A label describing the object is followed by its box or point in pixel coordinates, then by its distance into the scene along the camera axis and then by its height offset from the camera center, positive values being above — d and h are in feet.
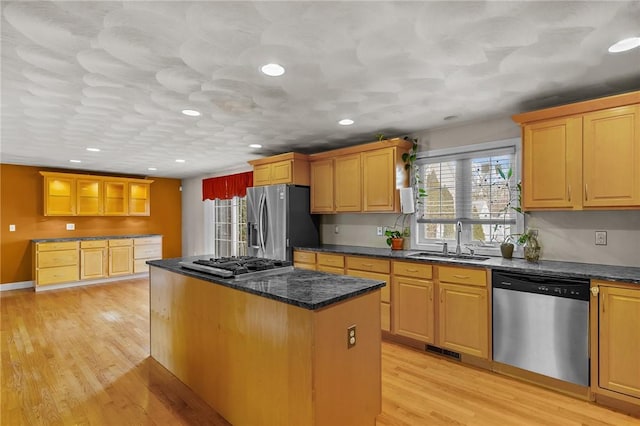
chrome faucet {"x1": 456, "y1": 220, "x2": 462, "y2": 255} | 11.32 -0.84
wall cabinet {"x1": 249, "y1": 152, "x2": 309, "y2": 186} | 14.74 +2.03
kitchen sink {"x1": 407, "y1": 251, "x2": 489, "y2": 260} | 10.70 -1.53
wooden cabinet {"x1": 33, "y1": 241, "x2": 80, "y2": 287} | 19.19 -2.95
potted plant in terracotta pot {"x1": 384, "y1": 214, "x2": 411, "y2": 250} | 13.03 -0.95
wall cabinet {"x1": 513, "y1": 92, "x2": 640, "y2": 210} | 7.88 +1.46
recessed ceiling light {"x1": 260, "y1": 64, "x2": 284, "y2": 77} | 7.29 +3.28
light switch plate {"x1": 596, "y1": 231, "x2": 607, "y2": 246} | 9.10 -0.78
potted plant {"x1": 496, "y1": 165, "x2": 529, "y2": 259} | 10.25 +0.09
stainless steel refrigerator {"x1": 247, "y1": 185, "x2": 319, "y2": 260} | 14.55 -0.41
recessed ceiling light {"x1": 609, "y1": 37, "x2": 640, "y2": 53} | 6.22 +3.25
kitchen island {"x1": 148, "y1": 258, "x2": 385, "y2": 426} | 5.48 -2.63
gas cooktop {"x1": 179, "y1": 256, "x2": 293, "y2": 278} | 7.48 -1.35
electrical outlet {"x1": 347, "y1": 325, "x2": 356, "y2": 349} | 5.99 -2.32
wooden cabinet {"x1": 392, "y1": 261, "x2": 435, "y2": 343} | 10.41 -2.97
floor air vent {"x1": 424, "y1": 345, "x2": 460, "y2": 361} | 10.16 -4.51
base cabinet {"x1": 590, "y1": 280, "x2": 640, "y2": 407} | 7.25 -2.99
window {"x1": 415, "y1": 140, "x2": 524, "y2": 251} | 10.91 +0.56
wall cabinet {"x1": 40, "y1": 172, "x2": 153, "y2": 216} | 20.45 +1.23
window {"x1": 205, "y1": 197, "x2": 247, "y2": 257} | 21.93 -0.98
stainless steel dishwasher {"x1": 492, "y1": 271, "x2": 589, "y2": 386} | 7.88 -2.93
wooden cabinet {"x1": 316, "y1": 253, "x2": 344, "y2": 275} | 12.88 -2.06
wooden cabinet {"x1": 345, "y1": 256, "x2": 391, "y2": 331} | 11.42 -2.21
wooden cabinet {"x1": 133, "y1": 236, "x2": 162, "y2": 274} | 22.74 -2.71
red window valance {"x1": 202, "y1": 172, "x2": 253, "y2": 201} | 20.22 +1.77
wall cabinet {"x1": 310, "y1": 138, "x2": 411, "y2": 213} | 12.44 +1.41
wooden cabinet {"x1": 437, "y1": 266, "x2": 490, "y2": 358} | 9.34 -2.96
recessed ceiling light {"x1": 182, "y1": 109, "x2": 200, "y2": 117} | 10.19 +3.22
